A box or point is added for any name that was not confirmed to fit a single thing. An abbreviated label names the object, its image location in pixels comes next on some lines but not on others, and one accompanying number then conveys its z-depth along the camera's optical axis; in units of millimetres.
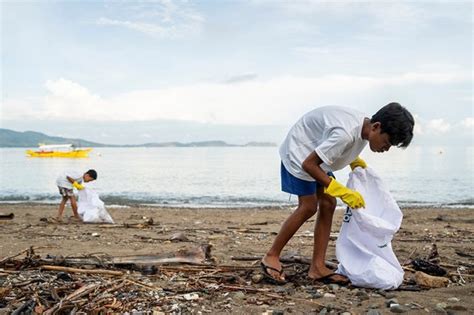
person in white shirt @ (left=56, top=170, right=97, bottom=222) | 9789
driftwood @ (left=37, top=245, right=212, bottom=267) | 4469
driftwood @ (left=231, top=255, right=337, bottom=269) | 4649
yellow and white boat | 70250
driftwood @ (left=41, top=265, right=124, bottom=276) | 4102
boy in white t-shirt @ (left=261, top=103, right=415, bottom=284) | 3711
